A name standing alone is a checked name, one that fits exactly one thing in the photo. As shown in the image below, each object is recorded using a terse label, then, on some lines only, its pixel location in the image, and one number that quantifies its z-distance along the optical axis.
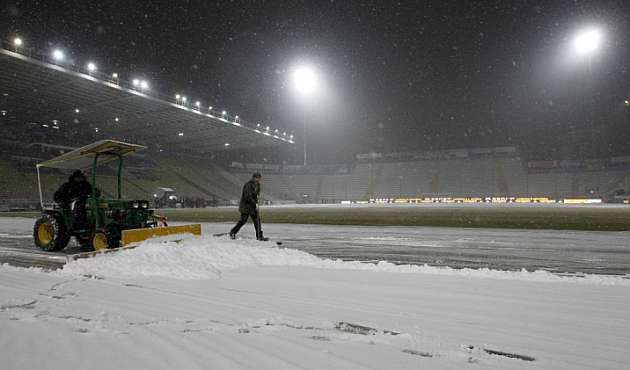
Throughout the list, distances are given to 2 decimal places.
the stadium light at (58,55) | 22.12
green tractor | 6.37
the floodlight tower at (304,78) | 40.41
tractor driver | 6.91
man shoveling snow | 7.79
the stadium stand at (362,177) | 33.44
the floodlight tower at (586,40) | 28.55
